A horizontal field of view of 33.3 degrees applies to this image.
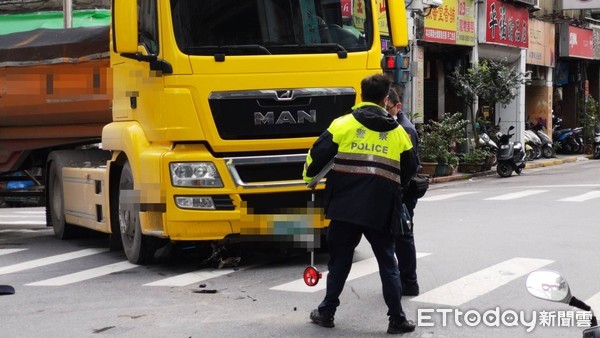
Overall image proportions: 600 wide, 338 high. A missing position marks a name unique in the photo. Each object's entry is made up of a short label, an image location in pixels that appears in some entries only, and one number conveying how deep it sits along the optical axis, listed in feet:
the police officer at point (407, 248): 27.89
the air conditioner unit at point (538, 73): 123.75
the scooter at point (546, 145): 114.73
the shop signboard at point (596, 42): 137.39
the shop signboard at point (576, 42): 127.03
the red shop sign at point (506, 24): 103.76
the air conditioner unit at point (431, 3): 82.33
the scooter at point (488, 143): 94.25
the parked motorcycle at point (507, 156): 87.30
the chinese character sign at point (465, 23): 98.27
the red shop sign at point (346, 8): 33.76
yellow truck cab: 31.86
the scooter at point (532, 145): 109.60
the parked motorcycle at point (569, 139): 125.70
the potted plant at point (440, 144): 83.97
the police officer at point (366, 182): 23.66
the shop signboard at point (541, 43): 118.73
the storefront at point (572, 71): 127.44
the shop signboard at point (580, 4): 119.03
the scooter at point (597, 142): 117.50
